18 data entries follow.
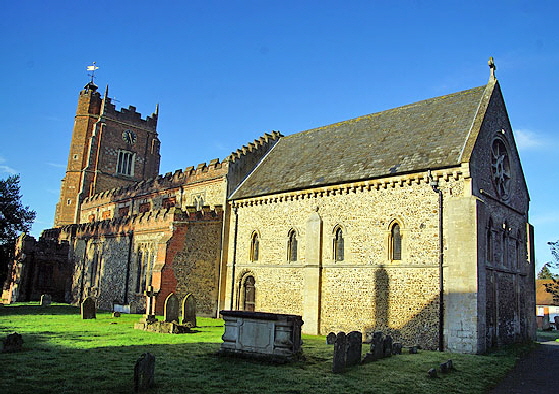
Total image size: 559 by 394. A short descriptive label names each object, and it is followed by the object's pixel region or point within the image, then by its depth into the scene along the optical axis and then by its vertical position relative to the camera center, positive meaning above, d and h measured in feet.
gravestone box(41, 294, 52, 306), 99.19 -5.50
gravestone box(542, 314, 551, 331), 133.80 -7.20
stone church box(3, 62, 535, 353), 58.65 +8.63
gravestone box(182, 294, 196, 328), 68.07 -4.52
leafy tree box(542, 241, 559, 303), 100.21 +10.17
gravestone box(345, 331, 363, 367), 42.24 -5.49
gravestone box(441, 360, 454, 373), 42.34 -6.67
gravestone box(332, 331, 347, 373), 39.52 -5.59
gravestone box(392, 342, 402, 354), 50.31 -6.11
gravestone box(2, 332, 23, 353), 41.39 -6.38
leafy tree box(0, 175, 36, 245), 102.73 +13.53
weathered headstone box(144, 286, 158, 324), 78.97 -3.53
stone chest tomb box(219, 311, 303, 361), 41.93 -4.66
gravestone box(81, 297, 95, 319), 74.23 -5.25
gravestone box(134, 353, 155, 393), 29.76 -6.06
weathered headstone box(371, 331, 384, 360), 46.70 -5.60
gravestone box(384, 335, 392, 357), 48.62 -5.81
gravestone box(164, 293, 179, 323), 66.28 -4.25
